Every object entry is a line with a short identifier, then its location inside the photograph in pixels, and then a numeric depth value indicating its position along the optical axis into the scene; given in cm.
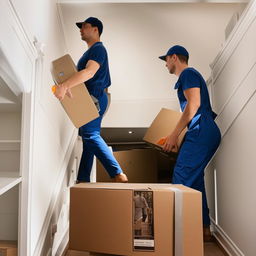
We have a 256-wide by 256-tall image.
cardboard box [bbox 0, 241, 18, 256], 118
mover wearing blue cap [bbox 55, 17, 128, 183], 173
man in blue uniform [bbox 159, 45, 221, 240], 176
